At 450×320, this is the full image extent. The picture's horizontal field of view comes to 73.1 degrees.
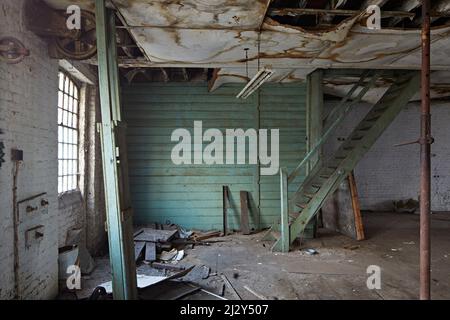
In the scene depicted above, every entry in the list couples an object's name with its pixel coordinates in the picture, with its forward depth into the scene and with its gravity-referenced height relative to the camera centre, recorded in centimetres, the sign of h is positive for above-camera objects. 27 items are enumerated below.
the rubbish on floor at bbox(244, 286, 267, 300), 323 -149
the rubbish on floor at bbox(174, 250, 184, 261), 457 -149
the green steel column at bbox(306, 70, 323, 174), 527 +87
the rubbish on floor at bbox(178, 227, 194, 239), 557 -141
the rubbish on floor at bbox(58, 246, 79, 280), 359 -121
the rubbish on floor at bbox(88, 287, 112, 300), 294 -134
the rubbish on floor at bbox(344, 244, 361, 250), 484 -143
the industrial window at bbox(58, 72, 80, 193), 405 +36
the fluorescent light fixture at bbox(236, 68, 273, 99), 352 +101
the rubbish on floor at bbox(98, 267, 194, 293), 338 -143
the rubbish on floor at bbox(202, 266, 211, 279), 384 -148
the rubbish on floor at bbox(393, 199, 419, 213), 785 -125
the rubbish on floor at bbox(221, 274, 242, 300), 329 -149
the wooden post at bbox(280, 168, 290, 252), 463 -85
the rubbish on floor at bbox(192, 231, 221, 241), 555 -144
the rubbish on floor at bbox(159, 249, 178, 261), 458 -149
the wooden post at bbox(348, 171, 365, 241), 522 -92
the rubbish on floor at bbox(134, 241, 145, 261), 448 -136
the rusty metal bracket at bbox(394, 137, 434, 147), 228 +13
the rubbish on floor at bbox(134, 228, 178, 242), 491 -128
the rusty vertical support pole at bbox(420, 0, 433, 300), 226 -7
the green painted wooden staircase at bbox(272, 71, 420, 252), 475 -12
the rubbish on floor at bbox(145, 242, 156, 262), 448 -141
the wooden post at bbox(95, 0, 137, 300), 265 +7
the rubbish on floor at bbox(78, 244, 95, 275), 399 -139
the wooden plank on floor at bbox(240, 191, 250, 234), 593 -113
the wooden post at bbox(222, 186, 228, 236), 604 -90
